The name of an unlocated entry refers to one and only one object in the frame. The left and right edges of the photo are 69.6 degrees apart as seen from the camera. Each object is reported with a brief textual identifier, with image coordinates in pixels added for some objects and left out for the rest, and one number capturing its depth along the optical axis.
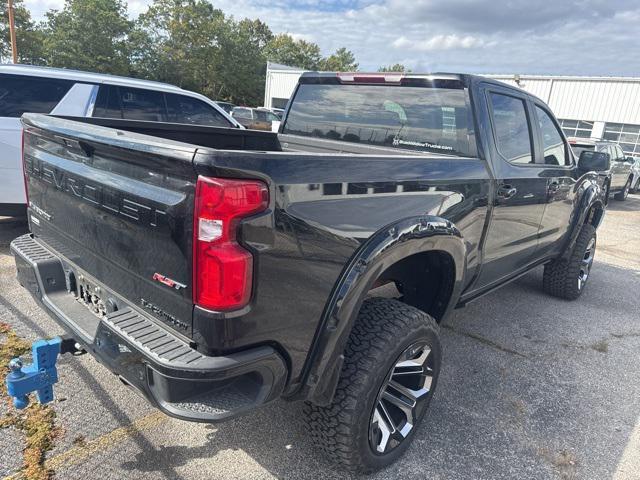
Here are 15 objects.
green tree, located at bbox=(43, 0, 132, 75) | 35.25
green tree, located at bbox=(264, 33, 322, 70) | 70.00
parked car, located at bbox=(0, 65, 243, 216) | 4.70
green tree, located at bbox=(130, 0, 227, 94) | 40.97
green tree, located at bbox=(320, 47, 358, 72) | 72.50
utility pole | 18.00
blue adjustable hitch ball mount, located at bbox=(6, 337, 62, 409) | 1.75
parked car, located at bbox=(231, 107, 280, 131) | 19.59
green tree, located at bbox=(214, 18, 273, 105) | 46.19
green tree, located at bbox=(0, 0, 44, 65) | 32.31
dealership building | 23.52
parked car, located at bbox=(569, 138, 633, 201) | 11.97
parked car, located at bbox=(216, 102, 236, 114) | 23.00
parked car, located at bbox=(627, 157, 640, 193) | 15.56
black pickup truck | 1.57
